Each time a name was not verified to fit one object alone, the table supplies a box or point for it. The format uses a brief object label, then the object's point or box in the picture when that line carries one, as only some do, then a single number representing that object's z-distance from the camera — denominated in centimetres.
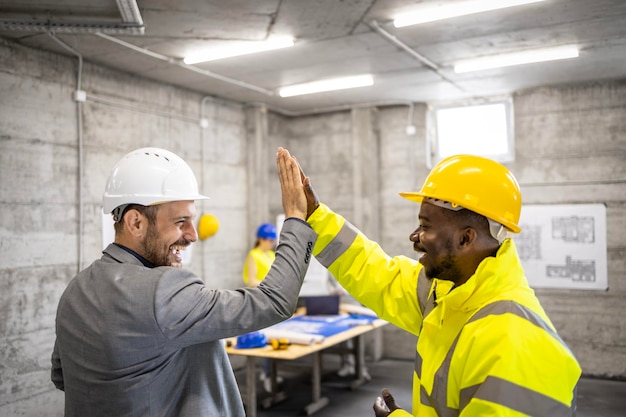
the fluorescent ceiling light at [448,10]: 420
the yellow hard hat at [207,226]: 704
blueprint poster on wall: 700
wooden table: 496
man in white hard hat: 172
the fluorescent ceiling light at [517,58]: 559
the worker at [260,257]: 668
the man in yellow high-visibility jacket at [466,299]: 152
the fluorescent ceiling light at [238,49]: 513
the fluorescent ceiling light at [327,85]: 670
